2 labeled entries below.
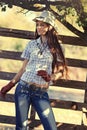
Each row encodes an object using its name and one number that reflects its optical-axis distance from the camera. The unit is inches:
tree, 226.8
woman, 192.9
